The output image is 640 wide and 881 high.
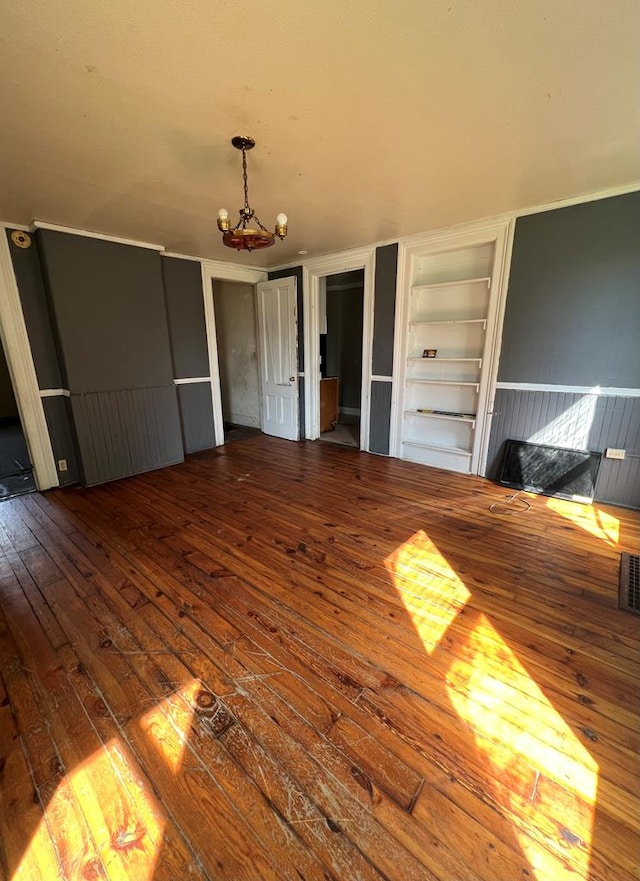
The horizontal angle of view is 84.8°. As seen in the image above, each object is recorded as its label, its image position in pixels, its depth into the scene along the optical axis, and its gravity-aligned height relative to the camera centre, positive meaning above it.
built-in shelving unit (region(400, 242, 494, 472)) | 3.79 -0.07
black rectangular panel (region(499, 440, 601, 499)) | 3.19 -1.15
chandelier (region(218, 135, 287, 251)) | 2.20 +0.71
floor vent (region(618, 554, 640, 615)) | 1.98 -1.41
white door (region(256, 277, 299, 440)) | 5.03 -0.09
